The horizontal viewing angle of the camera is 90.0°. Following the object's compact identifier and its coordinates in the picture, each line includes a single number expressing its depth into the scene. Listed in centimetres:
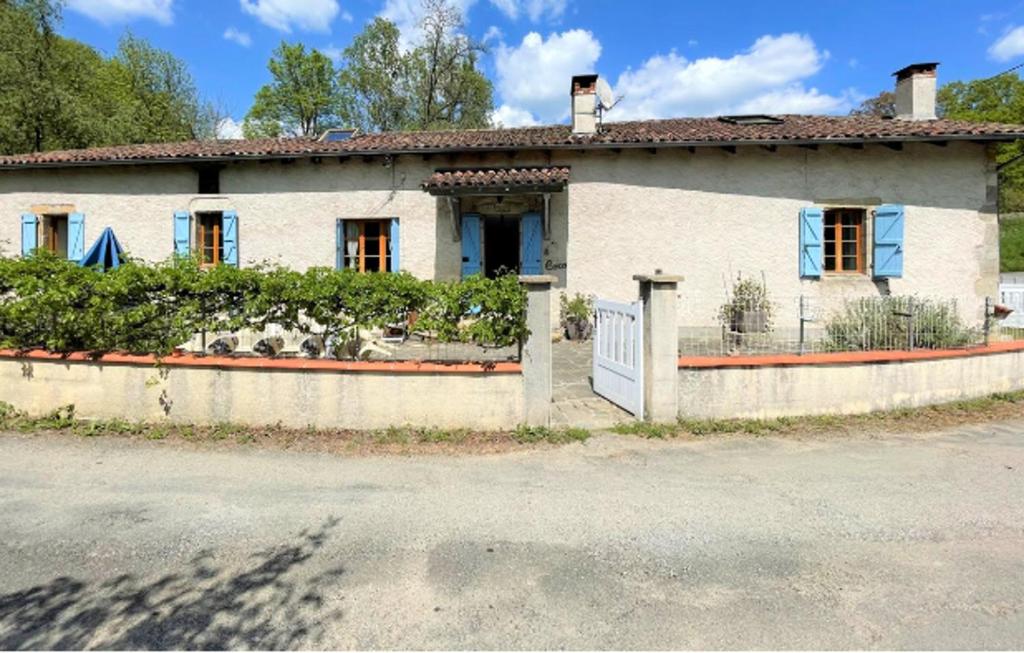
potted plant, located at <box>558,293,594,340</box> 1043
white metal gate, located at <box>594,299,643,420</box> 539
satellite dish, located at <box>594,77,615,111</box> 1174
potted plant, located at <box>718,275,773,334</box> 945
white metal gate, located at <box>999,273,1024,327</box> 1093
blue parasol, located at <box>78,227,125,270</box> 810
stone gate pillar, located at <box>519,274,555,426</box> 502
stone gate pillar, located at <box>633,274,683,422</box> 522
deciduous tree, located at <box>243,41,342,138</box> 3120
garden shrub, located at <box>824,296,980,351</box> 599
